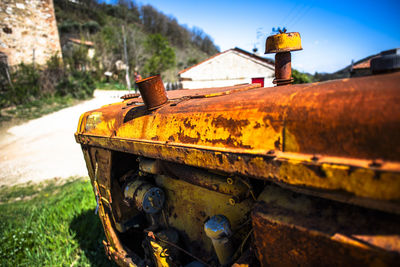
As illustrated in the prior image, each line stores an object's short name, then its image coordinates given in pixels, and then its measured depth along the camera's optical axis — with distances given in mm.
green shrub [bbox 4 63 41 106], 12327
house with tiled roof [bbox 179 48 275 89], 13359
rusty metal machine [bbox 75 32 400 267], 818
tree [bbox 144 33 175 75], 26328
